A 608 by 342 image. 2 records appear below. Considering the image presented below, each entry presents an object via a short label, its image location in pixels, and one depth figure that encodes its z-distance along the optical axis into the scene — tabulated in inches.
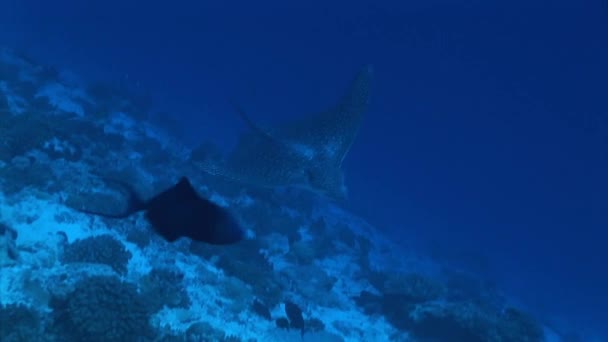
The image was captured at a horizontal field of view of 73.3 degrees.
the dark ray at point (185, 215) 144.4
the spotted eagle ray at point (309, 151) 455.2
